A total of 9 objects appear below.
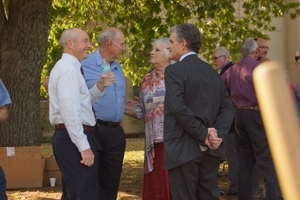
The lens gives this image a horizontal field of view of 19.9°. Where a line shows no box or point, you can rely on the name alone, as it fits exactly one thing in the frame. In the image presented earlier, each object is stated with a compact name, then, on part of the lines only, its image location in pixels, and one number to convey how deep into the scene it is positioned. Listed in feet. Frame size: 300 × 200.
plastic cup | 40.76
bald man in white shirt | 19.68
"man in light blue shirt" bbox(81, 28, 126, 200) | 24.32
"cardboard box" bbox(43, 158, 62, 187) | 40.87
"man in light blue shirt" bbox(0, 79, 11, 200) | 20.66
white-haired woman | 26.87
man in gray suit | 19.57
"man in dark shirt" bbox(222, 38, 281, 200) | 30.46
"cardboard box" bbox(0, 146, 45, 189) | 38.37
